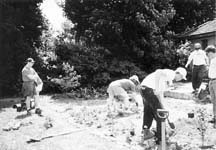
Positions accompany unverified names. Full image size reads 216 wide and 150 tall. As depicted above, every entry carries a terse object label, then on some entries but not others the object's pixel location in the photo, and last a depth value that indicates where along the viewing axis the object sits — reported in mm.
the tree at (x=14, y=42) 13594
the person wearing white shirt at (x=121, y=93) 7266
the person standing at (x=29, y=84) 8266
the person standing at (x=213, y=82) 5819
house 16281
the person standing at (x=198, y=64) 9102
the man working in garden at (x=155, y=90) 4578
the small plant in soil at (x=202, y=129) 4468
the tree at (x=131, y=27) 15602
